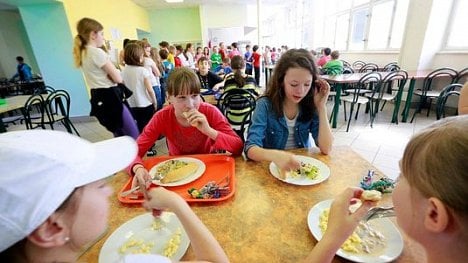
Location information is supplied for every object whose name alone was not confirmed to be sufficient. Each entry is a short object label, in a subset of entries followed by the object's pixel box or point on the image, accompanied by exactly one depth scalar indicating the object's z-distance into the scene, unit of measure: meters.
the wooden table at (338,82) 3.97
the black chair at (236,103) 2.98
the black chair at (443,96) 3.42
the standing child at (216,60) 7.62
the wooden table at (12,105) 3.41
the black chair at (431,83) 4.18
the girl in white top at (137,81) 3.07
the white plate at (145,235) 0.68
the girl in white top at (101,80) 2.48
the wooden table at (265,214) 0.67
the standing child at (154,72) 3.89
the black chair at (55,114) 3.75
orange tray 0.93
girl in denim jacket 1.37
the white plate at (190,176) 1.02
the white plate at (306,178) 0.99
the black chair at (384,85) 3.96
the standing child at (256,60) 8.20
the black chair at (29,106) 3.47
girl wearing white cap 0.37
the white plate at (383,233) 0.63
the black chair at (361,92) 3.95
